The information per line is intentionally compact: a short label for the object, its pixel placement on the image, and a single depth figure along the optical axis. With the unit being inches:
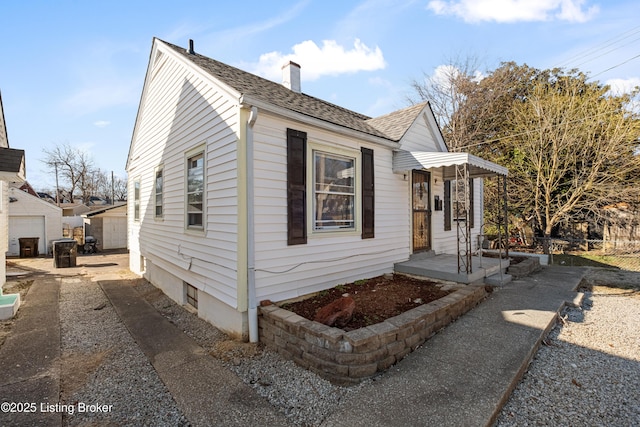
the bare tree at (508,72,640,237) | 452.1
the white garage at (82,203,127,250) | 685.9
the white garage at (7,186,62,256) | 598.2
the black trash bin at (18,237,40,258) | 577.2
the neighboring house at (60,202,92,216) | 1058.4
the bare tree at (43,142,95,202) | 1343.5
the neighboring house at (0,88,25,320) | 213.6
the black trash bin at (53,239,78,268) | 448.8
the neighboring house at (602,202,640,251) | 476.1
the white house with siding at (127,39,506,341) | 170.6
